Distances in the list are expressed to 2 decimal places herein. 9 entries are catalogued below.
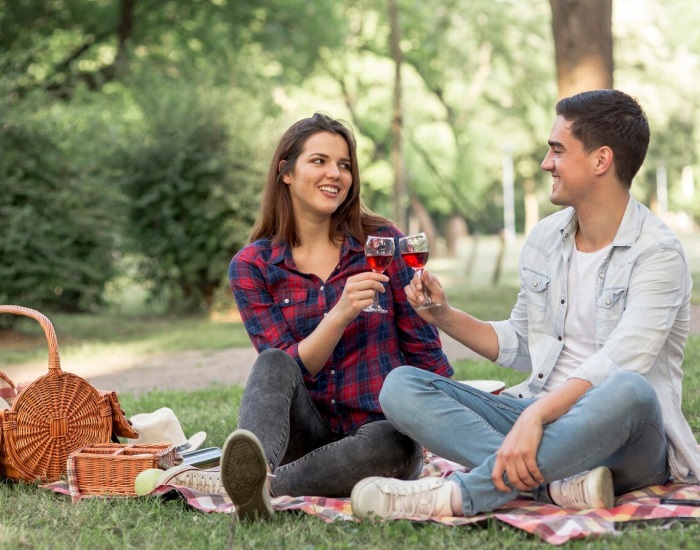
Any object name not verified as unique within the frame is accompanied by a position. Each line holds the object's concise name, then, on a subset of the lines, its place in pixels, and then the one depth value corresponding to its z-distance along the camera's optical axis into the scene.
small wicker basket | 4.11
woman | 3.79
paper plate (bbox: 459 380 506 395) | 4.91
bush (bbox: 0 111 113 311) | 11.55
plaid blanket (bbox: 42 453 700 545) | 3.22
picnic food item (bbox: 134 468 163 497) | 4.02
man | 3.27
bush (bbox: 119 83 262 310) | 13.95
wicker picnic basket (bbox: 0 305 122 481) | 4.42
